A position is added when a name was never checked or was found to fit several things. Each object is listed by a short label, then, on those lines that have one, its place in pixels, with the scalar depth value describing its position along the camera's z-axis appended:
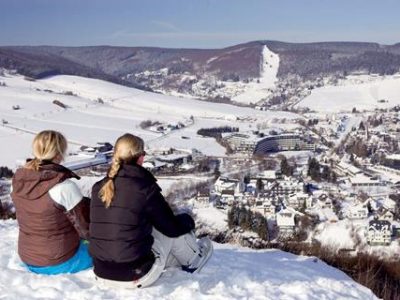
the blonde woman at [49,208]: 2.18
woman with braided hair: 2.16
